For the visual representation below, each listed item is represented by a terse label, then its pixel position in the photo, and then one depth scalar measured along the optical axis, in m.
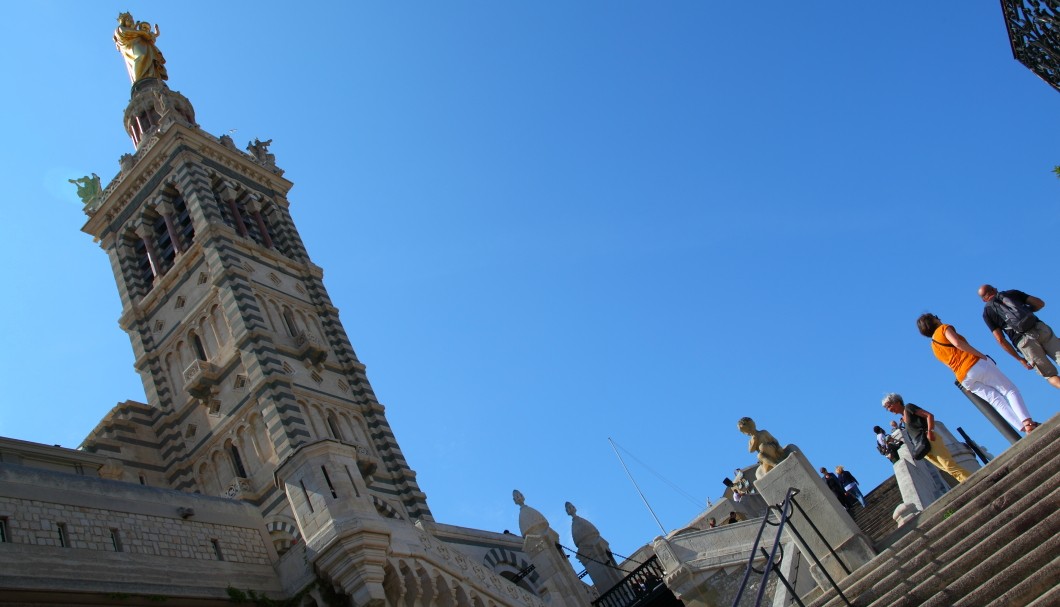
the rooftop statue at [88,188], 40.97
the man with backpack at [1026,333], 10.96
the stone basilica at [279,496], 10.34
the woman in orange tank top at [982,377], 11.02
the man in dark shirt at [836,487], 19.66
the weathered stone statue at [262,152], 43.47
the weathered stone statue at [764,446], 12.54
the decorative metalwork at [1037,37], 11.43
